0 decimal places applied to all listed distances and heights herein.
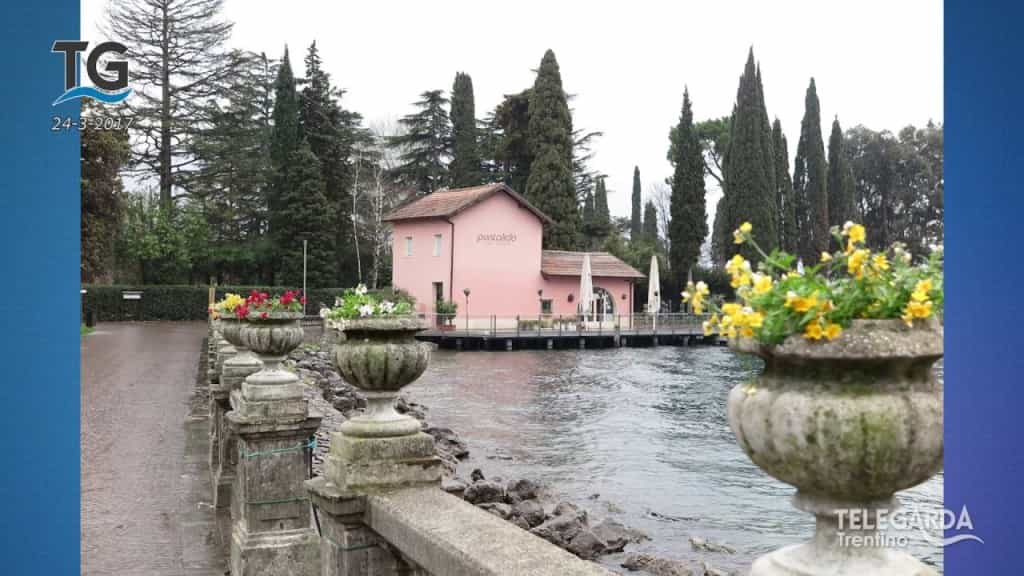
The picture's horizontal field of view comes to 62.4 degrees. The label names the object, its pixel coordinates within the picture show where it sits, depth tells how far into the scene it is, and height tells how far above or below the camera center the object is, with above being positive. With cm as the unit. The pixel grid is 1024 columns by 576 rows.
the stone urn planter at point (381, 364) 338 -29
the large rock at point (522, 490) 1067 -254
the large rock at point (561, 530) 873 -248
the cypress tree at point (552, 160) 4428 +707
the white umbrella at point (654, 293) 3900 +11
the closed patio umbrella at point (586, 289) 3800 +26
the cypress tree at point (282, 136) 4425 +820
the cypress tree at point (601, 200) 5966 +680
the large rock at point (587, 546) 862 -258
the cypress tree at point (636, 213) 7194 +706
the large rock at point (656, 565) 808 -266
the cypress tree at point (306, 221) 4281 +363
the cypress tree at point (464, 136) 4784 +894
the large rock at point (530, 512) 955 -251
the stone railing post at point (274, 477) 465 -103
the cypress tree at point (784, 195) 4230 +525
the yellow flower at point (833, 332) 153 -6
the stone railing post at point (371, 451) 329 -64
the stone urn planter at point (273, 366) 467 -45
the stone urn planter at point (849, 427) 151 -23
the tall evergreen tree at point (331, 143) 4488 +798
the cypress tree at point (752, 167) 4319 +668
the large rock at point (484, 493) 1019 -242
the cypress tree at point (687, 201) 4706 +530
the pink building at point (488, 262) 3856 +155
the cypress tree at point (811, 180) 3619 +558
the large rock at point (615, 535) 893 -260
